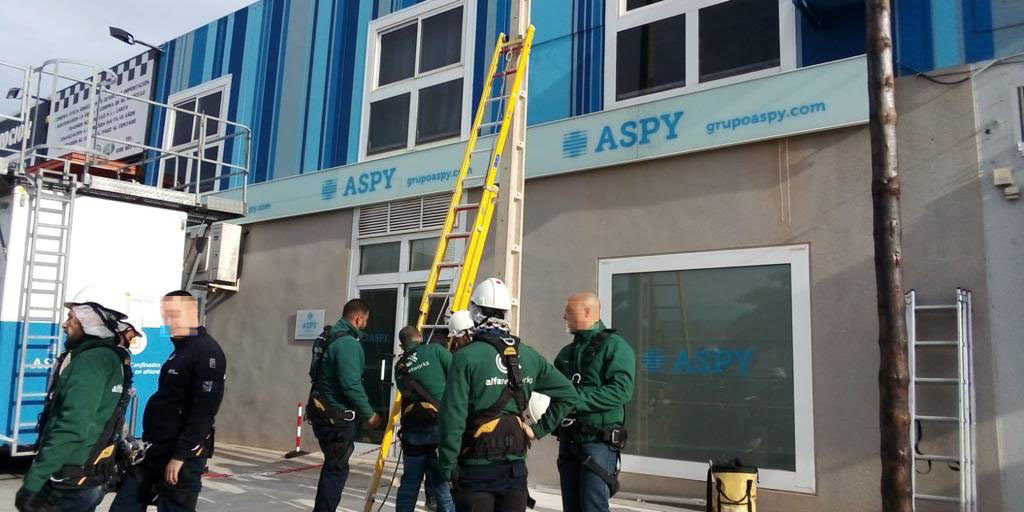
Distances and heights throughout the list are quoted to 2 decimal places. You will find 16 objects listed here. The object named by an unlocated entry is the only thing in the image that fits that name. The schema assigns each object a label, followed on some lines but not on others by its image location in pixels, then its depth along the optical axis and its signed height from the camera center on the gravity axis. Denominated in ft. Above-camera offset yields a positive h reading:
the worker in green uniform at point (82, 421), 12.37 -1.37
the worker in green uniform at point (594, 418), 16.31 -1.34
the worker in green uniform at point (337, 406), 20.16 -1.56
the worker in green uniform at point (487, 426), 13.17 -1.28
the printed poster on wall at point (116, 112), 51.55 +15.17
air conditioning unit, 42.78 +4.71
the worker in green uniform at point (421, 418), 19.07 -1.70
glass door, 35.81 -0.11
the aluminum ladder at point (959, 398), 21.02 -0.88
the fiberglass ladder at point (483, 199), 23.20 +4.70
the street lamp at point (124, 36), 50.42 +19.59
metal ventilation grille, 34.78 +6.06
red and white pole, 37.46 -4.53
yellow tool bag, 22.72 -3.79
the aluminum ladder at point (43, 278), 25.07 +1.87
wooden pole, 17.11 +2.00
